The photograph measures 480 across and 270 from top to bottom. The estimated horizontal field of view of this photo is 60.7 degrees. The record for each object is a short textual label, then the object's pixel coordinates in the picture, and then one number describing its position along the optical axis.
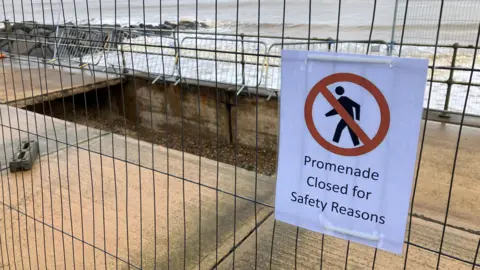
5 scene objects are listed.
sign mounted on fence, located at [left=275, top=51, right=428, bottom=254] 1.35
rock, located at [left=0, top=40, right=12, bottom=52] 12.84
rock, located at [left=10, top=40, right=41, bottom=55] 13.41
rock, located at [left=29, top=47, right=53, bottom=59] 12.37
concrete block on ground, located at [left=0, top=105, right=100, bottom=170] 4.74
